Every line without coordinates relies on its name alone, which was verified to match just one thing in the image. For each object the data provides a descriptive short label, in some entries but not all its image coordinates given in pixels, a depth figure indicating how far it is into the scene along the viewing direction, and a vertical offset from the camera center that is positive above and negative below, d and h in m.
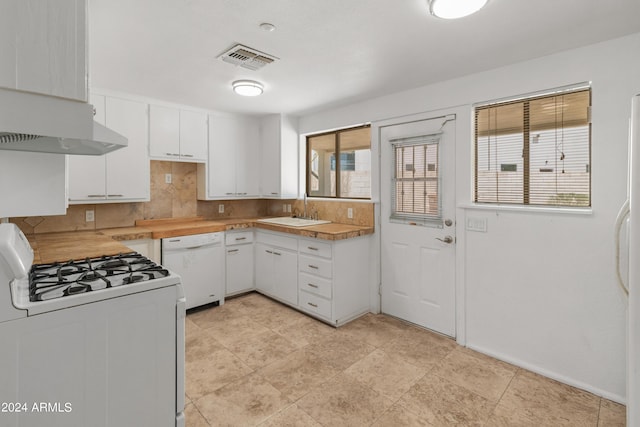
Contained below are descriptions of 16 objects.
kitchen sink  3.72 -0.14
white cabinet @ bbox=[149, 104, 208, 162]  3.43 +0.88
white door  2.83 -0.11
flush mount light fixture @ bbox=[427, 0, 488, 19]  1.56 +1.03
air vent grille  2.15 +1.11
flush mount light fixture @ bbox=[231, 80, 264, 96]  2.78 +1.11
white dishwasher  3.26 -0.58
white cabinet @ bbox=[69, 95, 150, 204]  3.00 +0.45
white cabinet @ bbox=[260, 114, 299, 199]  4.07 +0.72
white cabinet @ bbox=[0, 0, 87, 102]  0.91 +0.50
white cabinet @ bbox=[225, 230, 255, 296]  3.76 -0.63
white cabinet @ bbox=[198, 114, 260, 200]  3.92 +0.66
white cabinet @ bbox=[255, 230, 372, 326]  3.09 -0.68
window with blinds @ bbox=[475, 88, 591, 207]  2.21 +0.46
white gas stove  1.19 -0.58
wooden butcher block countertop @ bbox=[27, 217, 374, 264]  2.23 -0.23
